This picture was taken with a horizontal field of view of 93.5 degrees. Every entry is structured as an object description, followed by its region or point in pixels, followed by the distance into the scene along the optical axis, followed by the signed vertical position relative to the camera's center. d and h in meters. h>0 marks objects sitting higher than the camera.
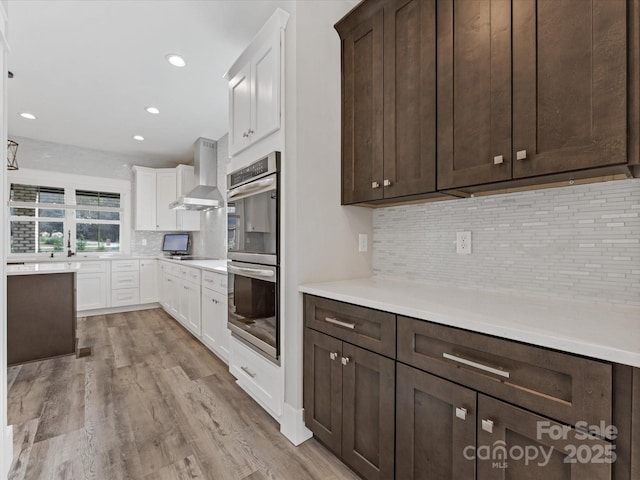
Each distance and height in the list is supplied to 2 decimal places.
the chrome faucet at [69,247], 5.03 -0.15
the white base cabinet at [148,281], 5.19 -0.74
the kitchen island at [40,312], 2.88 -0.74
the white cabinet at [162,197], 5.34 +0.75
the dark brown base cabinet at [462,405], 0.75 -0.53
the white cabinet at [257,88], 1.78 +1.01
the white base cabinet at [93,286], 4.68 -0.76
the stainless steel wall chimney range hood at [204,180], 4.46 +0.90
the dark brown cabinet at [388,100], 1.45 +0.75
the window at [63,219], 4.72 +0.31
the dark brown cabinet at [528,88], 0.95 +0.56
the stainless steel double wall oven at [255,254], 1.81 -0.10
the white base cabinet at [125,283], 4.95 -0.74
